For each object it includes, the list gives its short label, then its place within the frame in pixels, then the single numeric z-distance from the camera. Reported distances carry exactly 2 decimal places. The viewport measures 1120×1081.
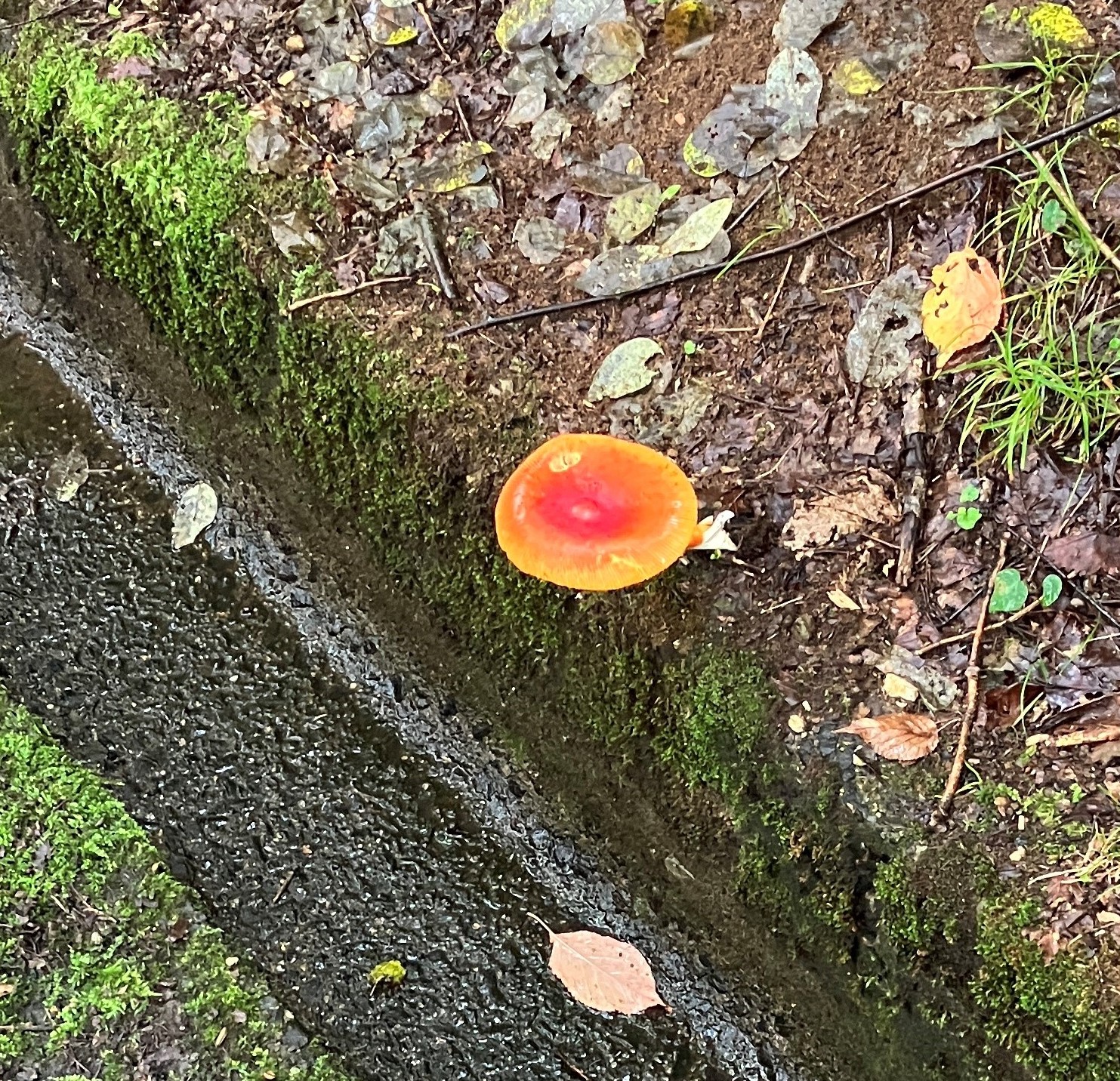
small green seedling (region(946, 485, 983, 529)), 2.07
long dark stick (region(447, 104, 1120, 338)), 2.17
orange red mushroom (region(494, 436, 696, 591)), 2.04
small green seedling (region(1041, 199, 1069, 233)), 2.14
